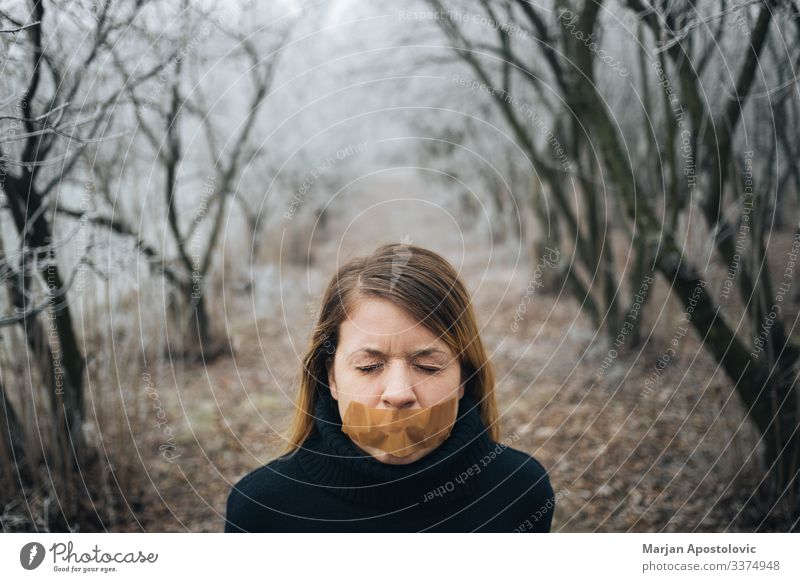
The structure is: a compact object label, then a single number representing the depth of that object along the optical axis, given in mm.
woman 1043
